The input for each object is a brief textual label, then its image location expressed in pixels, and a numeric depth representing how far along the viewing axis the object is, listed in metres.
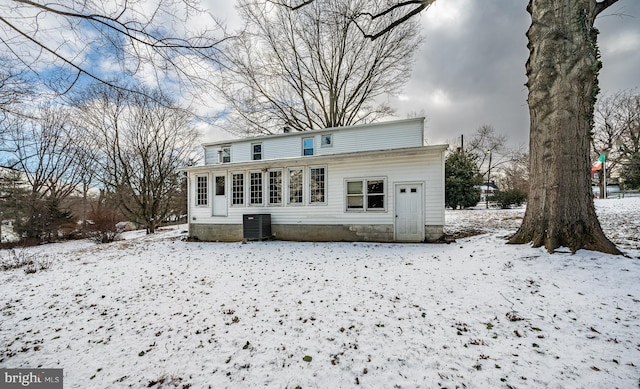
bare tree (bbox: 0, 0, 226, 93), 2.79
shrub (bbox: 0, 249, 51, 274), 7.55
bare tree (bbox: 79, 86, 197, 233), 17.61
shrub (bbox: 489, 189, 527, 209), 21.27
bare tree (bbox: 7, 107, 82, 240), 14.40
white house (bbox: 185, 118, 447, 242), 8.95
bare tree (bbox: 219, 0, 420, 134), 17.36
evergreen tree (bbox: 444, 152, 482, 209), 21.25
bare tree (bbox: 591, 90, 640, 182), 22.88
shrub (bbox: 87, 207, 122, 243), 14.20
